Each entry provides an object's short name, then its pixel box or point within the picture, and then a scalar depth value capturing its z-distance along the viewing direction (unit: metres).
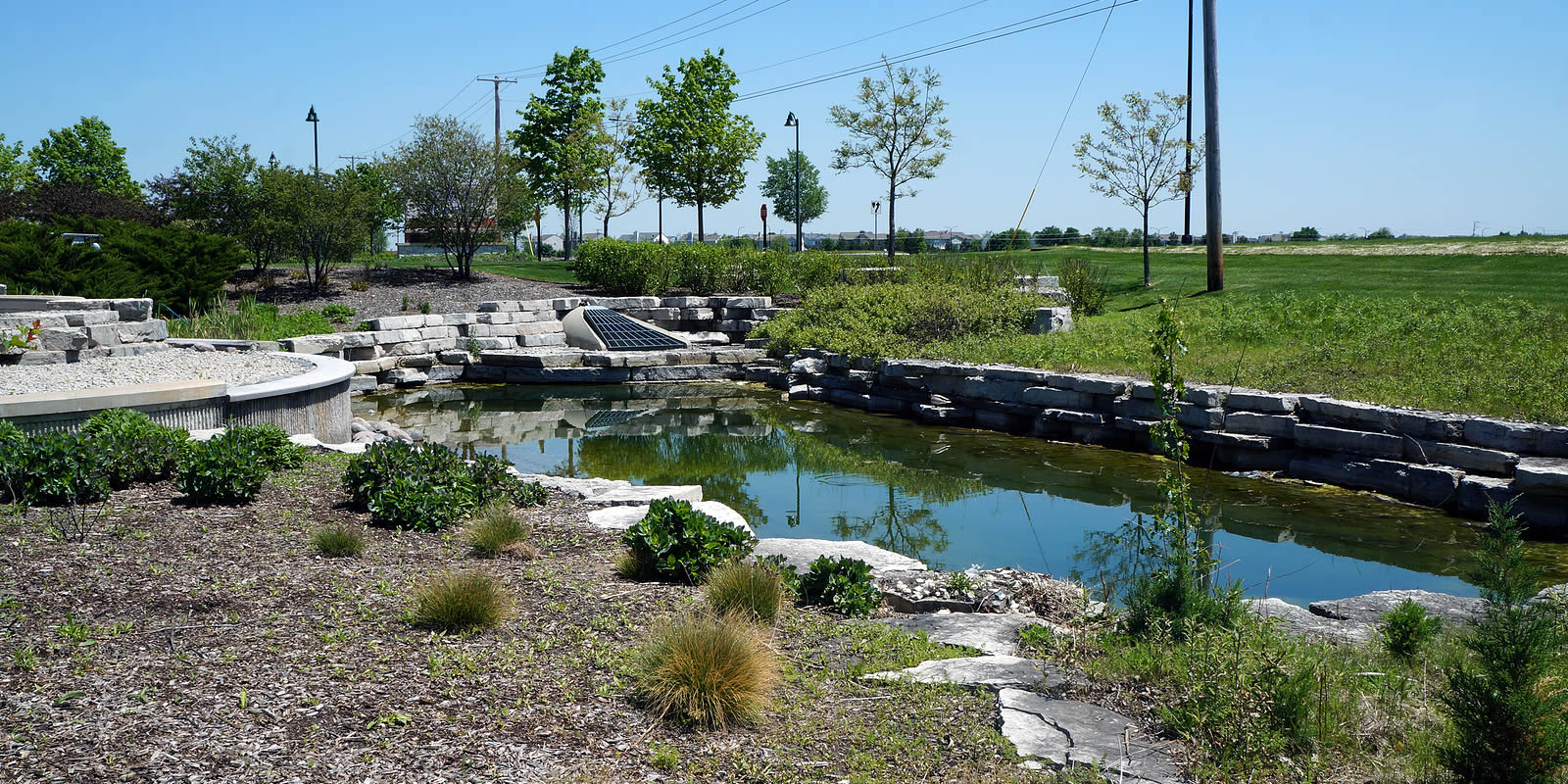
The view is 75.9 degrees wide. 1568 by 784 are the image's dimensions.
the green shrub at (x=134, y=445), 6.15
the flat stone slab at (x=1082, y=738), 3.00
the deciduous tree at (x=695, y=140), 27.20
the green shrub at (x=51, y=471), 5.67
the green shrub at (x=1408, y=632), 4.07
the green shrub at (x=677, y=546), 4.86
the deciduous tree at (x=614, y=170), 30.20
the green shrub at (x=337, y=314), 18.25
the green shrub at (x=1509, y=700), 2.59
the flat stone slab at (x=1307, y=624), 4.50
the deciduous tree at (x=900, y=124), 23.97
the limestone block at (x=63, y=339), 9.68
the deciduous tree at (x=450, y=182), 23.31
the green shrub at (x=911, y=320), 14.94
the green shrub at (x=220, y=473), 5.83
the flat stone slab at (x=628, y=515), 6.02
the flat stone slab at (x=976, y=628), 4.18
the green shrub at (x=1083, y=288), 17.88
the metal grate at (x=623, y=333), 17.98
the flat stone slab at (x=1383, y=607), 4.89
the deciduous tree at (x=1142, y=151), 19.31
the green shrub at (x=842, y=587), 4.59
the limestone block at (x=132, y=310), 11.87
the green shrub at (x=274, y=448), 6.68
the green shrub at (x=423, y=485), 5.71
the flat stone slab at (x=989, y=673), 3.67
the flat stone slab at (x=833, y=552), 5.50
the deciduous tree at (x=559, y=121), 33.47
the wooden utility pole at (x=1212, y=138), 16.06
